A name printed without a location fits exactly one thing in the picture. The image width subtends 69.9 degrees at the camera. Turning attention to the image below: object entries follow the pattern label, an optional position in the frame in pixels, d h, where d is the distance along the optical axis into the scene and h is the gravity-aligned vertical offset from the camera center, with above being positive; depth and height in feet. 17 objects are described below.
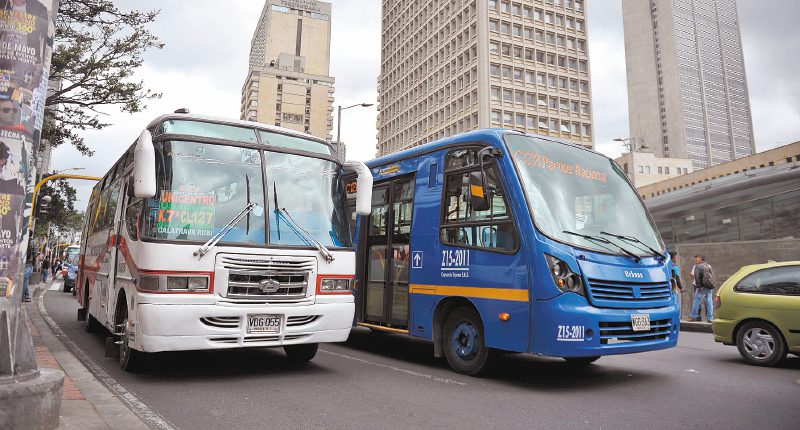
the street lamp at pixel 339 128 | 85.97 +23.95
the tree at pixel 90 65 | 39.91 +15.77
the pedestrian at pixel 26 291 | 60.13 -0.91
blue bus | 19.70 +1.24
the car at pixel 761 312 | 26.10 -0.96
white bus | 19.48 +1.57
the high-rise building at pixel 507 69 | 266.57 +106.67
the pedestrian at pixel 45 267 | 112.14 +3.07
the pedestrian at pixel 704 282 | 45.85 +0.72
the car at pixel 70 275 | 84.47 +1.17
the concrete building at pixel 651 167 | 370.73 +81.95
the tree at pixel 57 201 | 89.33 +15.65
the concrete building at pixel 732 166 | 203.80 +52.04
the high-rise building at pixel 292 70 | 391.45 +156.93
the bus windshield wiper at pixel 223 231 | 19.77 +1.92
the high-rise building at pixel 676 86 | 571.28 +209.30
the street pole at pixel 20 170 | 12.45 +2.57
